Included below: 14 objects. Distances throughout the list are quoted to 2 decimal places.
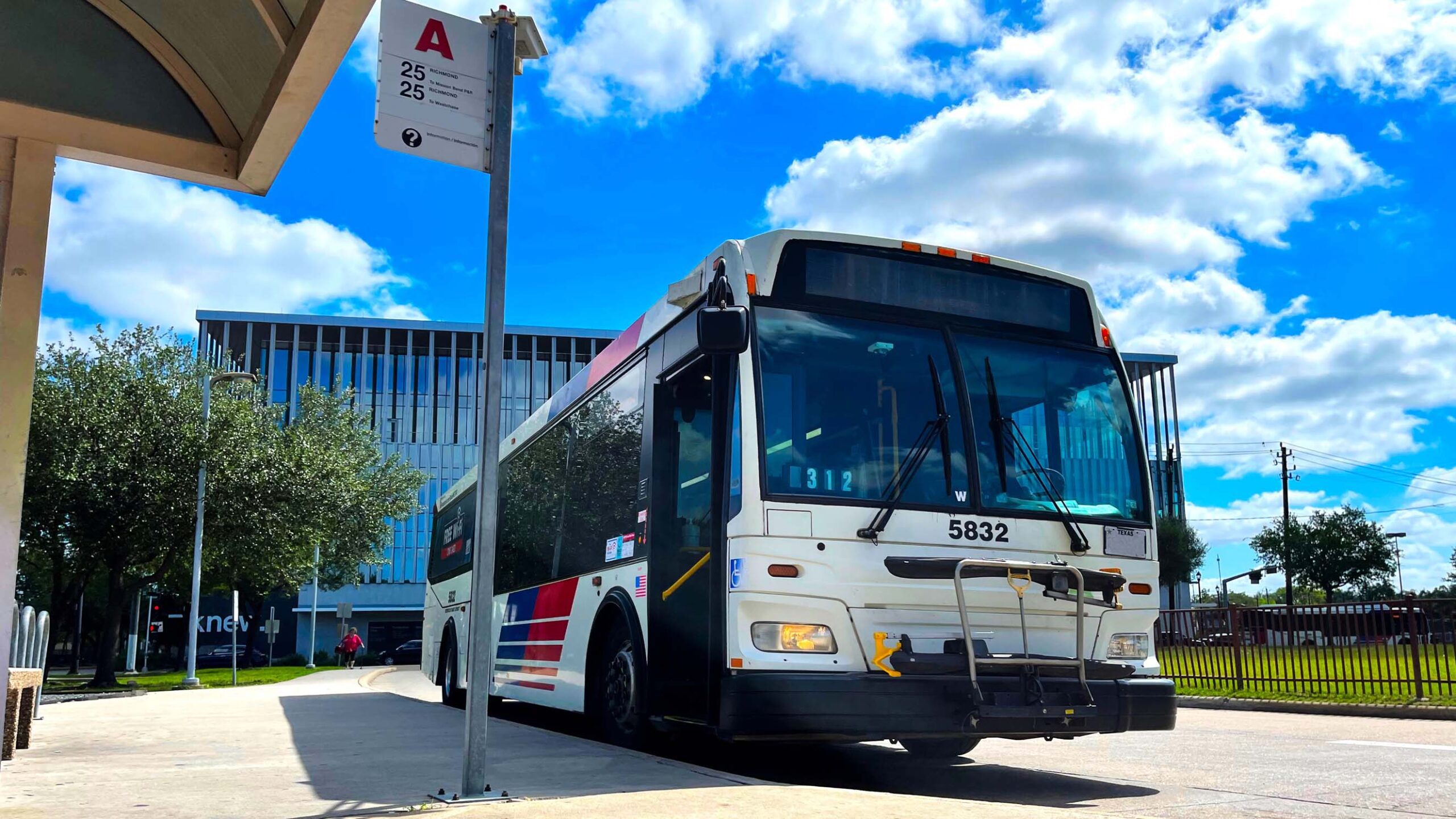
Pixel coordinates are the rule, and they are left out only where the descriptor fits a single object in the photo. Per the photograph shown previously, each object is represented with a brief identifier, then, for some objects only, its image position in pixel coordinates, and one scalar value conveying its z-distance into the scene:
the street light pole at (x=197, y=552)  27.80
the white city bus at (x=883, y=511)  6.91
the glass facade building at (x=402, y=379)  74.50
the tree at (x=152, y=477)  27.50
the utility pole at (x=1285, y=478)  56.59
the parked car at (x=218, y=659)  56.97
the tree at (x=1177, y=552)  67.56
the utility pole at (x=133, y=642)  48.31
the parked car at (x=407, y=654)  56.56
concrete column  6.54
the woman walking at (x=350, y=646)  50.94
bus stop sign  5.75
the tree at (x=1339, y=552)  81.25
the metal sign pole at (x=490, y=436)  5.68
